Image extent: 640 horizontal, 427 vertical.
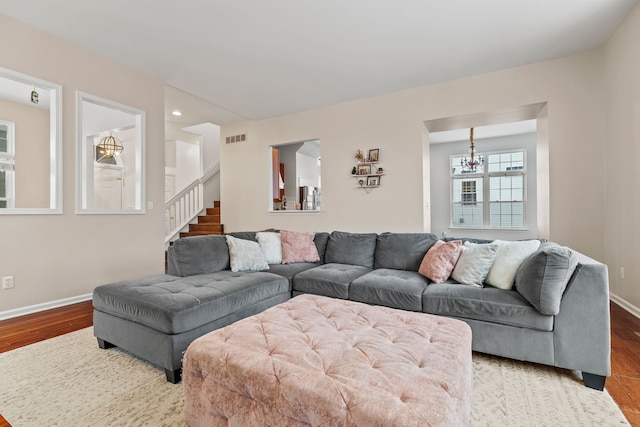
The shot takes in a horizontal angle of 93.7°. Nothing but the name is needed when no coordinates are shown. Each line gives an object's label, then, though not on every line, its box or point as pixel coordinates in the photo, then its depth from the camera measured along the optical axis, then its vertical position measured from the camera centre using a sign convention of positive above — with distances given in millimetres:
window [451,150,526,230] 7023 +472
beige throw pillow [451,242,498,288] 2378 -430
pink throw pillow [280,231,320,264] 3553 -428
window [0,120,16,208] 4816 +834
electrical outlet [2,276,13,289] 2921 -659
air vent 6070 +1547
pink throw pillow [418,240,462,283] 2604 -437
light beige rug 1490 -1021
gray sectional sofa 1788 -646
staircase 6367 -246
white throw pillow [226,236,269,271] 3100 -448
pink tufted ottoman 973 -607
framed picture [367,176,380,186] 4801 +523
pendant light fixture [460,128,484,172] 6161 +1165
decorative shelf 4789 +677
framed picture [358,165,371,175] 4867 +706
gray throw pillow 1812 -408
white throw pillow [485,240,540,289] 2217 -375
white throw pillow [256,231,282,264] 3463 -388
